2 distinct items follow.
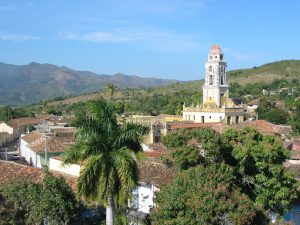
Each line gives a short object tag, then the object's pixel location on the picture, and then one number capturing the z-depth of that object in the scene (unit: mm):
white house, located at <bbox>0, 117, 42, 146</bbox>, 65250
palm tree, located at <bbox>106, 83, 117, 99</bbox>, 75375
